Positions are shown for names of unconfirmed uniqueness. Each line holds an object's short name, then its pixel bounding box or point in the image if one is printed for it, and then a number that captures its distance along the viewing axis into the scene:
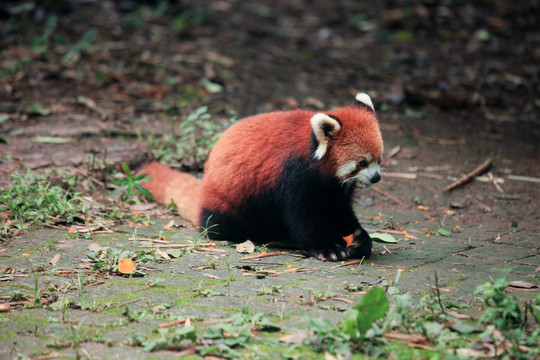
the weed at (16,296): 6.05
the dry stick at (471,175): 10.92
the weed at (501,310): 5.14
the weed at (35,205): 8.53
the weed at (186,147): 11.36
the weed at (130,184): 9.29
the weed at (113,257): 6.86
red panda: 7.66
